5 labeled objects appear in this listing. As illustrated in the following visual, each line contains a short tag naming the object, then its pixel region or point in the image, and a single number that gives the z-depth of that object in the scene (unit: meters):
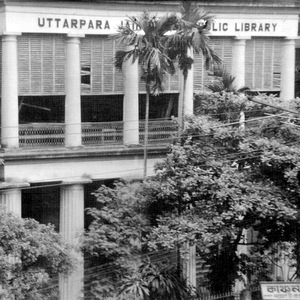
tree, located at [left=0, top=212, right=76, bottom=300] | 29.62
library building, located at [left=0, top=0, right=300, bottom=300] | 36.97
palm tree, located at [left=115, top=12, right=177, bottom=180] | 34.47
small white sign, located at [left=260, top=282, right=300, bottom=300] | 30.11
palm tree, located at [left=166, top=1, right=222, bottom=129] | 34.84
